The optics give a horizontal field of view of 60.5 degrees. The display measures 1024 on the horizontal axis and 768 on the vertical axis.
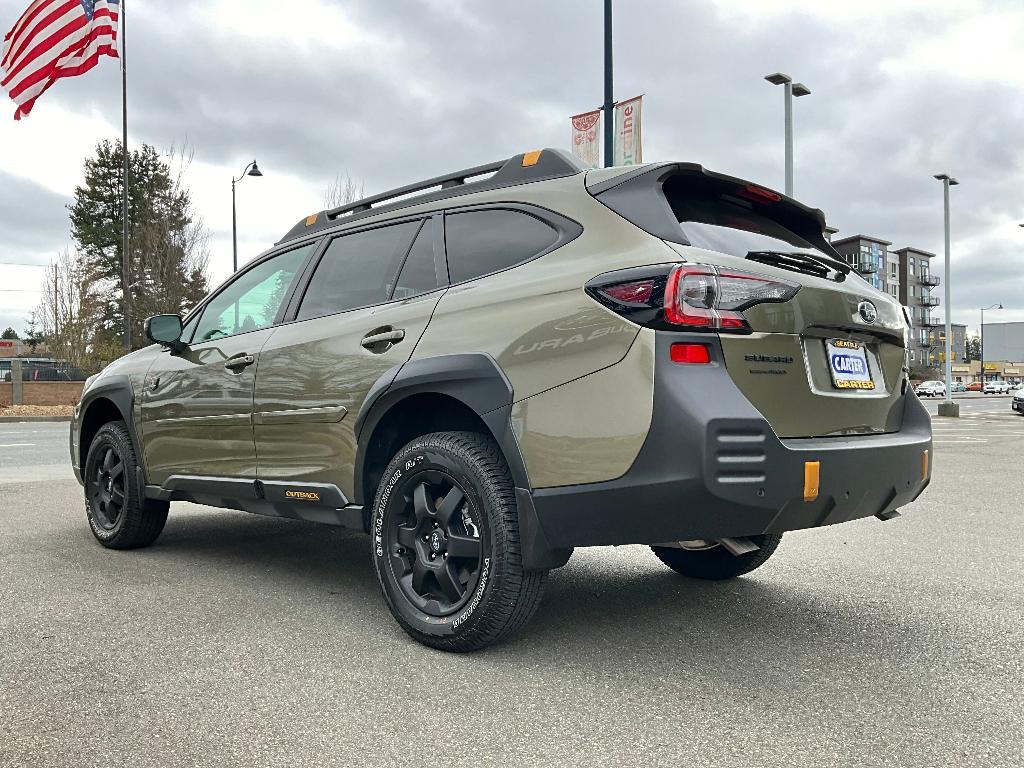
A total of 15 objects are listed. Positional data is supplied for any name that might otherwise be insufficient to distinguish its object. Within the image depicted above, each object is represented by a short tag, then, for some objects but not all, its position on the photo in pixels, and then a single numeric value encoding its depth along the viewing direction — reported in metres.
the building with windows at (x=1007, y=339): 64.69
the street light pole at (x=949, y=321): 27.80
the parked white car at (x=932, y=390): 70.50
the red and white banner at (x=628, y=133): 13.99
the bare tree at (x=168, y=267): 33.59
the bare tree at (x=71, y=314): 34.56
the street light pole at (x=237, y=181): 31.59
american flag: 15.52
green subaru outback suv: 2.82
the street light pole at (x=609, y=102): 13.98
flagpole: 26.61
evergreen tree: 33.91
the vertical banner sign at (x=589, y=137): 14.38
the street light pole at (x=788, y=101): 18.53
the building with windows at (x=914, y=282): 100.50
